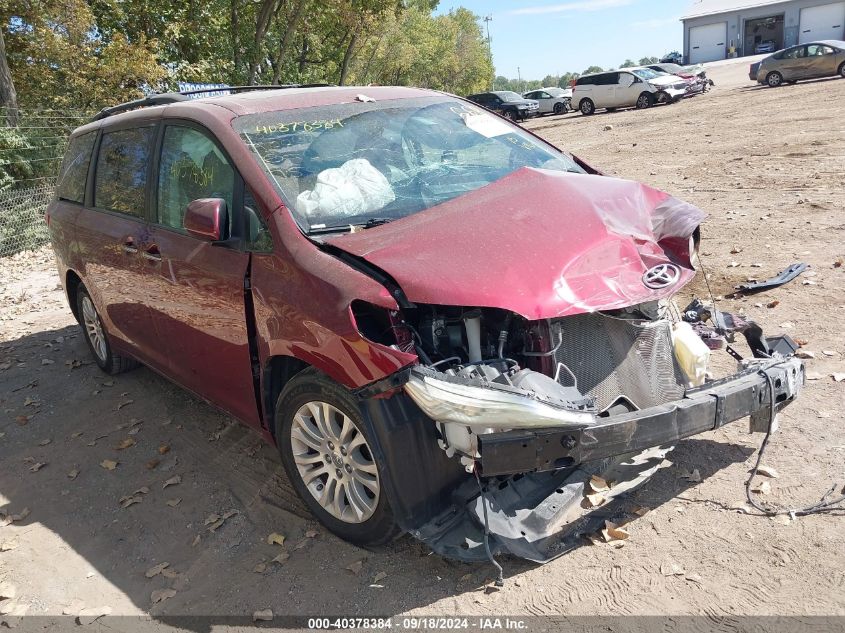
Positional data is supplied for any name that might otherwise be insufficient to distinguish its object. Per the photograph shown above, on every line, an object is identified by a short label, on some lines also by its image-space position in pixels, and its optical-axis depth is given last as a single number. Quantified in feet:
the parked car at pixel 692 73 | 96.53
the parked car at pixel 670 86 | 91.20
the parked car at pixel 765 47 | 200.03
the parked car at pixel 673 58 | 202.30
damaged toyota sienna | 9.68
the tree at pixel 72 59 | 59.82
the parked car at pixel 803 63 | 86.63
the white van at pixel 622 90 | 91.50
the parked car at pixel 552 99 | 119.63
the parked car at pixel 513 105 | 119.65
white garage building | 188.34
